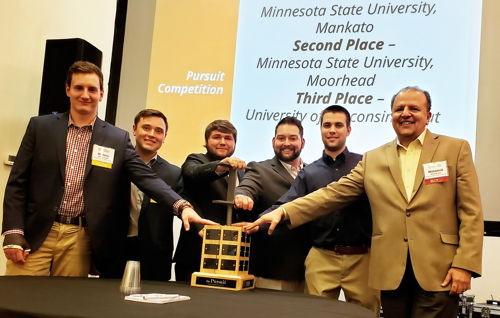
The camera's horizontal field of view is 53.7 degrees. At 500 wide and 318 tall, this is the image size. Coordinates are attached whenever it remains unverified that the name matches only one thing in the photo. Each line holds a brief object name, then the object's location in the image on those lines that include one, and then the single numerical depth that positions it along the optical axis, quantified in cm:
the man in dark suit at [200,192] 281
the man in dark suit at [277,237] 279
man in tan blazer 224
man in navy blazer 236
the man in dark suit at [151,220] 287
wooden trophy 208
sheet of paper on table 153
